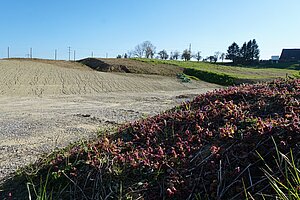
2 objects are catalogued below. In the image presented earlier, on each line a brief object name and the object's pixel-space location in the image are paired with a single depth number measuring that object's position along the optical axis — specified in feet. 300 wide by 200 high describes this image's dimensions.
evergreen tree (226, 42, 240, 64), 186.07
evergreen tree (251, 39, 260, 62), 181.25
